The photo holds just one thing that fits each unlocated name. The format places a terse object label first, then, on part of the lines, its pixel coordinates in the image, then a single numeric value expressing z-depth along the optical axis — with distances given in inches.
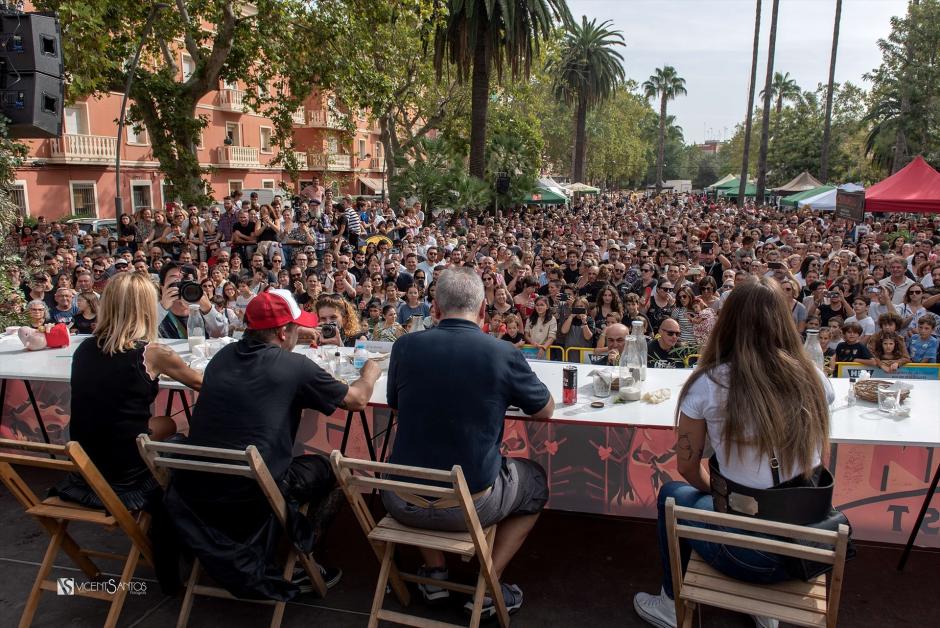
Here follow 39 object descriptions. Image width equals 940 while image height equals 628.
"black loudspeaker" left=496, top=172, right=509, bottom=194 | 911.7
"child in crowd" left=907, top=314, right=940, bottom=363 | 243.0
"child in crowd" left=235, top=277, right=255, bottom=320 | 300.4
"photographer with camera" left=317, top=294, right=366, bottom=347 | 187.5
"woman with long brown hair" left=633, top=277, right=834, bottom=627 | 91.2
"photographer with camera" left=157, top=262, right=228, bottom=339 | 222.5
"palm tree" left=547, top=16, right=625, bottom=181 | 1628.9
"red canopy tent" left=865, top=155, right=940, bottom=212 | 596.7
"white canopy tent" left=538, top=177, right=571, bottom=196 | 1260.5
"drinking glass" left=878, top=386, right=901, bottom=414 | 127.2
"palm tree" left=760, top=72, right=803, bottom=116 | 2780.5
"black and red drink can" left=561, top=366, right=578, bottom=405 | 132.8
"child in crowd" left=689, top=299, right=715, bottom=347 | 258.2
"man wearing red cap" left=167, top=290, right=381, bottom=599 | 108.1
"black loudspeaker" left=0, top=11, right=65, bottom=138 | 249.9
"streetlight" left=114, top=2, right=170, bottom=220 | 573.9
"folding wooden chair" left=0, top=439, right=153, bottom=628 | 106.4
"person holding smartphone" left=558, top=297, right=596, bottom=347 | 264.2
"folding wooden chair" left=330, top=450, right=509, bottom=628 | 95.3
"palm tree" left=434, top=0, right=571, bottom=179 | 717.3
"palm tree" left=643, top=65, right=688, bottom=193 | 2984.7
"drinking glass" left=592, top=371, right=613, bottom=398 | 138.2
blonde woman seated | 120.6
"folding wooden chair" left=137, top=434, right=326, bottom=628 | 102.1
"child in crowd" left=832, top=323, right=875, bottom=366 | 234.7
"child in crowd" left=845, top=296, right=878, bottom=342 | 267.9
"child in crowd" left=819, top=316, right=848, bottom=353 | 242.8
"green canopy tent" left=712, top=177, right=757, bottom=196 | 1822.1
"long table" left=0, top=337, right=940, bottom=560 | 120.5
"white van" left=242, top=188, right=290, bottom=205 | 1041.2
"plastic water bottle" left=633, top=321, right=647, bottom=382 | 144.2
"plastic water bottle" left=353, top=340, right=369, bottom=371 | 159.3
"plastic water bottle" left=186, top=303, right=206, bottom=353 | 170.9
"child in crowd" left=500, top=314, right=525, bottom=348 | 263.4
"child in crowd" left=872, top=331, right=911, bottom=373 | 214.7
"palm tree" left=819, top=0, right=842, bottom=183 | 1251.8
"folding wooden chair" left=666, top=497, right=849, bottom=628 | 80.7
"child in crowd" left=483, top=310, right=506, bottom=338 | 262.2
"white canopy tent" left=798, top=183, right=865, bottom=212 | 914.7
